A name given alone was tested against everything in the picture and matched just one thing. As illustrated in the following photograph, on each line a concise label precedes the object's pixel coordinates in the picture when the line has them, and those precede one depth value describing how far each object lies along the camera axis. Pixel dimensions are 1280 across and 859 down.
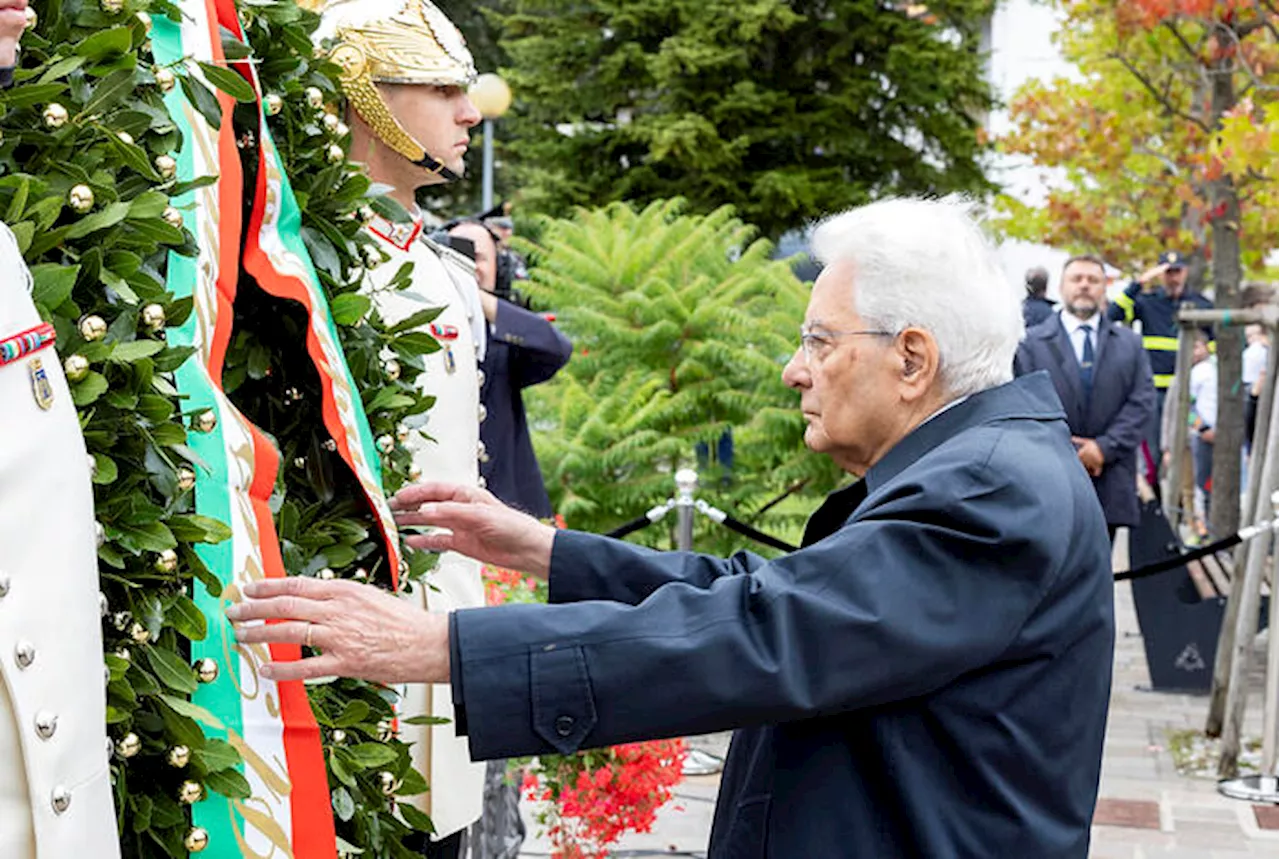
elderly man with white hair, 2.18
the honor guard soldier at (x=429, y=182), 3.29
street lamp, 16.70
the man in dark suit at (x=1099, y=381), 9.82
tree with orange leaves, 10.87
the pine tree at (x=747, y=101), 25.95
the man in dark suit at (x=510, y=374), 5.69
